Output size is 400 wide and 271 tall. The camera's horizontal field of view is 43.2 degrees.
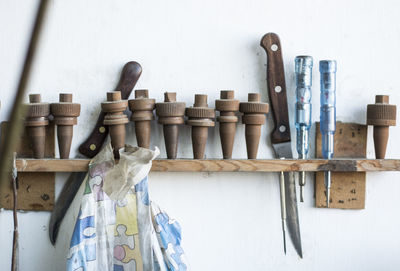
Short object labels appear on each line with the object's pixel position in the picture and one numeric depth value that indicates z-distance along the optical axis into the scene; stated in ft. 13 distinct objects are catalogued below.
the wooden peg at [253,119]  3.80
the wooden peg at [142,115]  3.81
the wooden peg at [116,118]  3.78
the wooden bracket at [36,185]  4.09
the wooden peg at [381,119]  3.83
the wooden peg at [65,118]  3.86
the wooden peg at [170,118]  3.80
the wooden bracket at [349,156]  4.03
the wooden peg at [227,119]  3.81
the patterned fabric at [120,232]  3.60
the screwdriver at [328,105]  3.84
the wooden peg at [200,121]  3.79
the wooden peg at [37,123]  3.86
